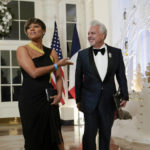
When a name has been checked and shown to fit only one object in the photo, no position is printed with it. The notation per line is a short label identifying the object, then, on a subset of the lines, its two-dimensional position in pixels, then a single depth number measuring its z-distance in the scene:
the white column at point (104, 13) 5.81
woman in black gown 2.22
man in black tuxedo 2.58
